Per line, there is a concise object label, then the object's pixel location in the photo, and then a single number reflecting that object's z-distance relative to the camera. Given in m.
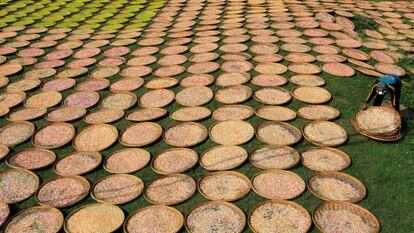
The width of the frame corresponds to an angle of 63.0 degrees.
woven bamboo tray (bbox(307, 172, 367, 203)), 3.88
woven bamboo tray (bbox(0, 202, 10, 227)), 3.75
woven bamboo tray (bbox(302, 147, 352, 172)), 4.31
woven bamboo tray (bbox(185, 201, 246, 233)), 3.58
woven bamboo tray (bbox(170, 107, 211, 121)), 5.28
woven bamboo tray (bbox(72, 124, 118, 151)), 4.78
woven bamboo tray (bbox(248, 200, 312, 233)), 3.54
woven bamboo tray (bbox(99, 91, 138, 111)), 5.64
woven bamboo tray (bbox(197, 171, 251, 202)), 3.93
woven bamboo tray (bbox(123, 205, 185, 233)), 3.60
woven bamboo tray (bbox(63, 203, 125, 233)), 3.64
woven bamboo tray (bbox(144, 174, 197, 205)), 3.91
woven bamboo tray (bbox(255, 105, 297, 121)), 5.17
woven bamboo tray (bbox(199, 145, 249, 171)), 4.35
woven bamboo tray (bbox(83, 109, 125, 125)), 5.29
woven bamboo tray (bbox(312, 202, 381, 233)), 3.55
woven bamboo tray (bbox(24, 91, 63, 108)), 5.72
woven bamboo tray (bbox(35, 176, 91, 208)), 3.94
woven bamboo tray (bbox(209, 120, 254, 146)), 4.77
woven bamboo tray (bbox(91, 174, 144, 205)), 3.96
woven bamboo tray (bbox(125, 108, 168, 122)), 5.31
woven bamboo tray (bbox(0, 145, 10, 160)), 4.67
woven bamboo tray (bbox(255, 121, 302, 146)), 4.70
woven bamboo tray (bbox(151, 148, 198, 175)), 4.33
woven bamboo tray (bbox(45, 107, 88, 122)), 5.36
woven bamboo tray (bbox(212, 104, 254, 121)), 5.24
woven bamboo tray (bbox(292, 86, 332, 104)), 5.52
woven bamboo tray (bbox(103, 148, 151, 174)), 4.39
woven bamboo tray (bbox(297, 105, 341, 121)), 5.14
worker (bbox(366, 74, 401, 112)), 4.79
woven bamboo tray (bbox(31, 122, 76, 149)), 4.80
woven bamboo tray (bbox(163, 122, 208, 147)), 4.77
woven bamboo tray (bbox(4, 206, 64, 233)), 3.68
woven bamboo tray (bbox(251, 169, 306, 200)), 3.91
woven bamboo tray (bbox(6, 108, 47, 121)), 5.39
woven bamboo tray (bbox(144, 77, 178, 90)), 6.14
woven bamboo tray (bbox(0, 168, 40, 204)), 4.23
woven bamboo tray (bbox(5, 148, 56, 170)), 4.49
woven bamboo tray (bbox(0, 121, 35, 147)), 4.91
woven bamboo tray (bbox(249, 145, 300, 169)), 4.32
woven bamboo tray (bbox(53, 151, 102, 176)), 4.37
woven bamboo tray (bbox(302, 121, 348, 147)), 4.66
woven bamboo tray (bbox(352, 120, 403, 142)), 4.70
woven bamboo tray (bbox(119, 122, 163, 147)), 4.80
